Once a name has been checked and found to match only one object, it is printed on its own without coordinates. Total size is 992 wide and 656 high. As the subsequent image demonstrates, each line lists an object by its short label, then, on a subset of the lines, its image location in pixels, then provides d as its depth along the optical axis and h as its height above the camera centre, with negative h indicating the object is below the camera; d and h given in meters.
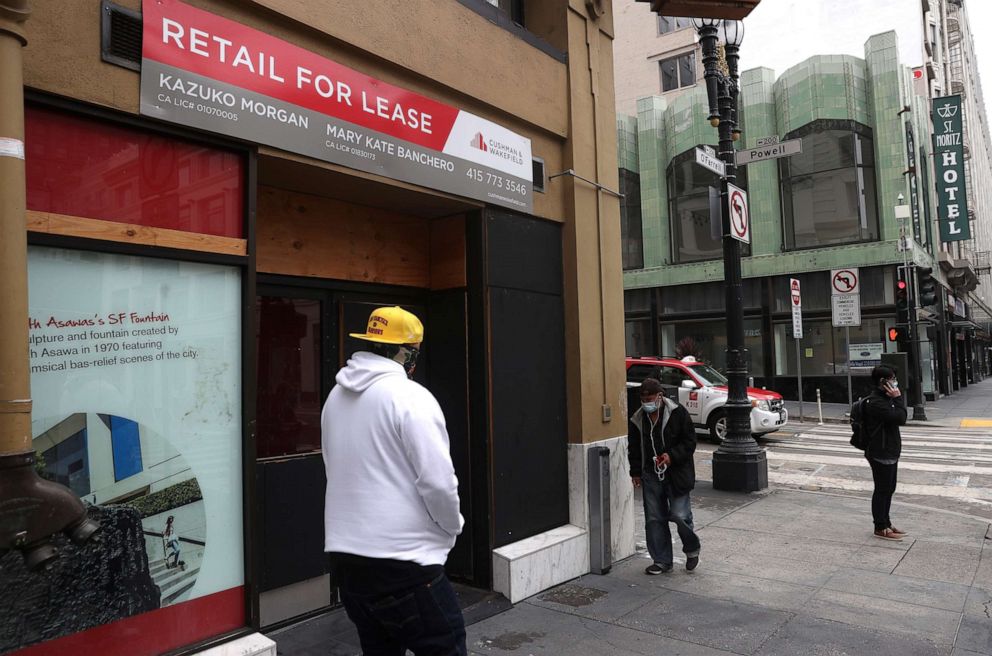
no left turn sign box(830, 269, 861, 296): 18.36 +1.77
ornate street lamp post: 9.78 +0.71
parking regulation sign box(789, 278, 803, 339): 17.80 +1.08
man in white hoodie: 2.65 -0.60
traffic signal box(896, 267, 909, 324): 18.83 +1.37
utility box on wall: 6.04 -1.30
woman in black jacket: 6.83 -0.77
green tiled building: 23.08 +4.92
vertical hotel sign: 27.80 +7.05
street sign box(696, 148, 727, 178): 9.22 +2.58
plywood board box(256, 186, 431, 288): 4.98 +0.98
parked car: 14.45 -0.89
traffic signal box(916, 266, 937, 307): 19.02 +1.49
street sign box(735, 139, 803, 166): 9.70 +2.85
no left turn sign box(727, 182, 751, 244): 9.98 +2.03
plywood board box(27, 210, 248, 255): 3.06 +0.67
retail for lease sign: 3.56 +1.59
